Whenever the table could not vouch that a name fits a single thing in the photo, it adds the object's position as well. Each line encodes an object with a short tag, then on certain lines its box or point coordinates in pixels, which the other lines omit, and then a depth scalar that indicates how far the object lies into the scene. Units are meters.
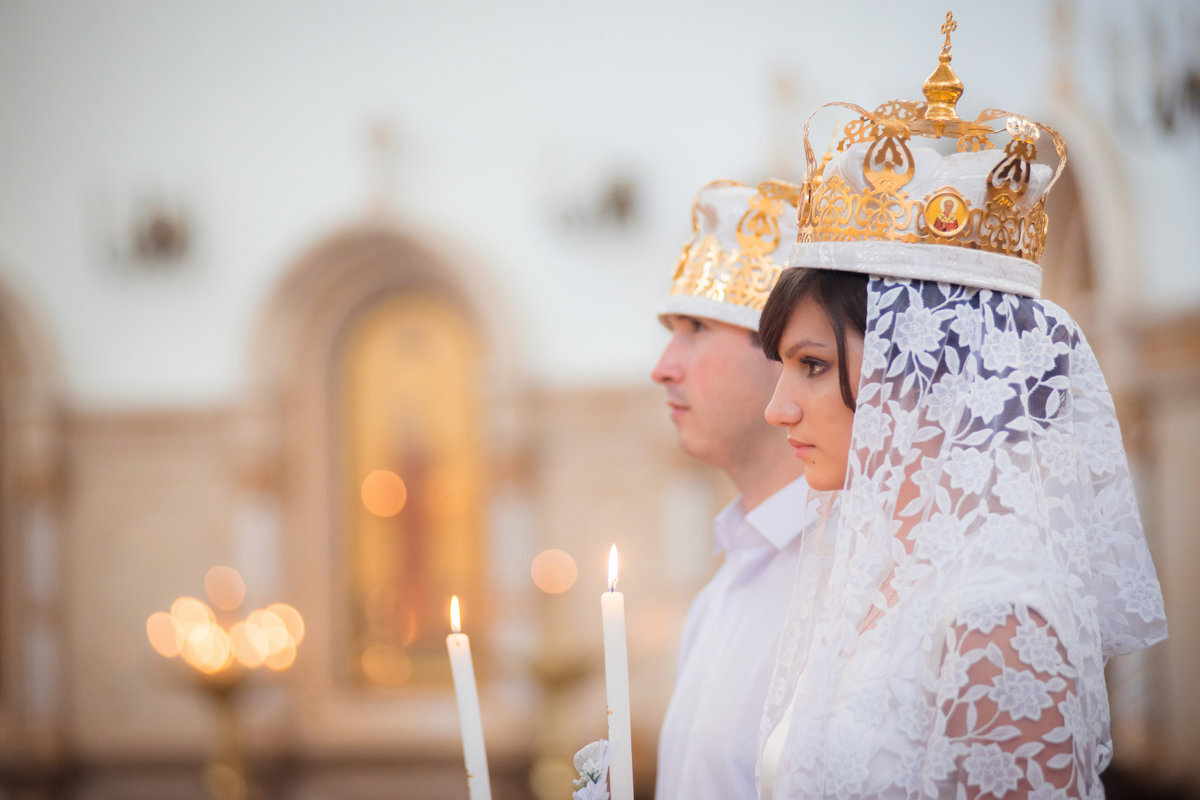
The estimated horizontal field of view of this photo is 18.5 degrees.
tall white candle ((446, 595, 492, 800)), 2.89
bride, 2.93
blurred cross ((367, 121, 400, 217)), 10.22
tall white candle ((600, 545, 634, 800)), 2.88
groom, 3.40
